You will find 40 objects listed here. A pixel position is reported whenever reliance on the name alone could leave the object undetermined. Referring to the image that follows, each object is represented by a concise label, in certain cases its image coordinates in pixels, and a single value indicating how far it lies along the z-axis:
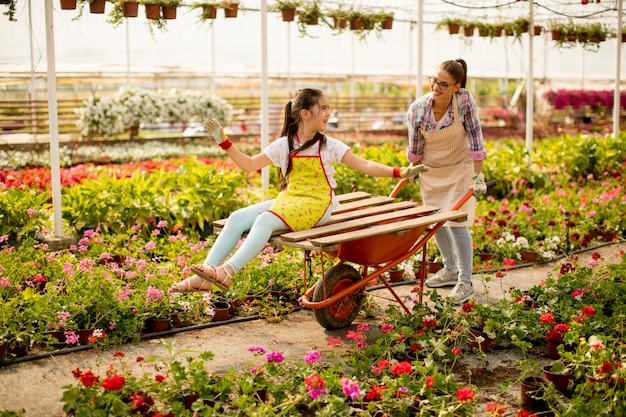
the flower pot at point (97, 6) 6.19
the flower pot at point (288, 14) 7.66
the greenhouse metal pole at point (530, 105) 8.62
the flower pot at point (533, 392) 3.12
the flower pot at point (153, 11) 6.68
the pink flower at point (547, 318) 3.54
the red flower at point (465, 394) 2.75
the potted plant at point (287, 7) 7.60
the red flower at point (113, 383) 2.69
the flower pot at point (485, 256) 5.84
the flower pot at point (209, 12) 7.35
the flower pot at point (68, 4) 5.98
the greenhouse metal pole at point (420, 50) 7.03
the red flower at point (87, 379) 2.71
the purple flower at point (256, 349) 3.20
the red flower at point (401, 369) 2.93
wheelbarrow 3.84
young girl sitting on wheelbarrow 3.83
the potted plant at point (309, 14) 7.71
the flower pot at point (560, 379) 3.22
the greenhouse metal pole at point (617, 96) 9.94
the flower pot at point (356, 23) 8.27
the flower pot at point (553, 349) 3.75
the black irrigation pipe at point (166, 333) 3.66
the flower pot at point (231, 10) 7.29
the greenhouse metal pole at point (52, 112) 5.52
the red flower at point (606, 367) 2.84
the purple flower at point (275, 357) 3.09
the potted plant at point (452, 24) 9.65
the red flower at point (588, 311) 3.48
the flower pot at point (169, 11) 6.75
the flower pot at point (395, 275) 5.30
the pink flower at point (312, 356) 3.05
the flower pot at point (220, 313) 4.36
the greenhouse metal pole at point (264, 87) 6.25
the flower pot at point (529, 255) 5.89
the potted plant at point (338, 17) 7.98
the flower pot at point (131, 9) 6.49
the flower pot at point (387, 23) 8.44
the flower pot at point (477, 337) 3.84
